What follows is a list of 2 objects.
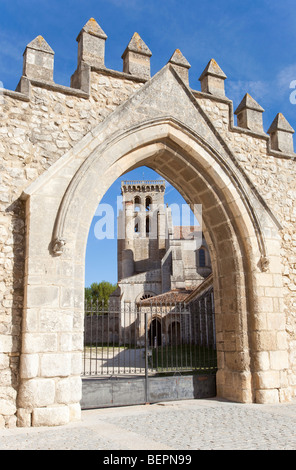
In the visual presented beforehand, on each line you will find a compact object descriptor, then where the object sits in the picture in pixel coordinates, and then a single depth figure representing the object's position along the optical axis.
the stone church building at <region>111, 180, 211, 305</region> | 33.72
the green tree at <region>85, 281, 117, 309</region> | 46.78
